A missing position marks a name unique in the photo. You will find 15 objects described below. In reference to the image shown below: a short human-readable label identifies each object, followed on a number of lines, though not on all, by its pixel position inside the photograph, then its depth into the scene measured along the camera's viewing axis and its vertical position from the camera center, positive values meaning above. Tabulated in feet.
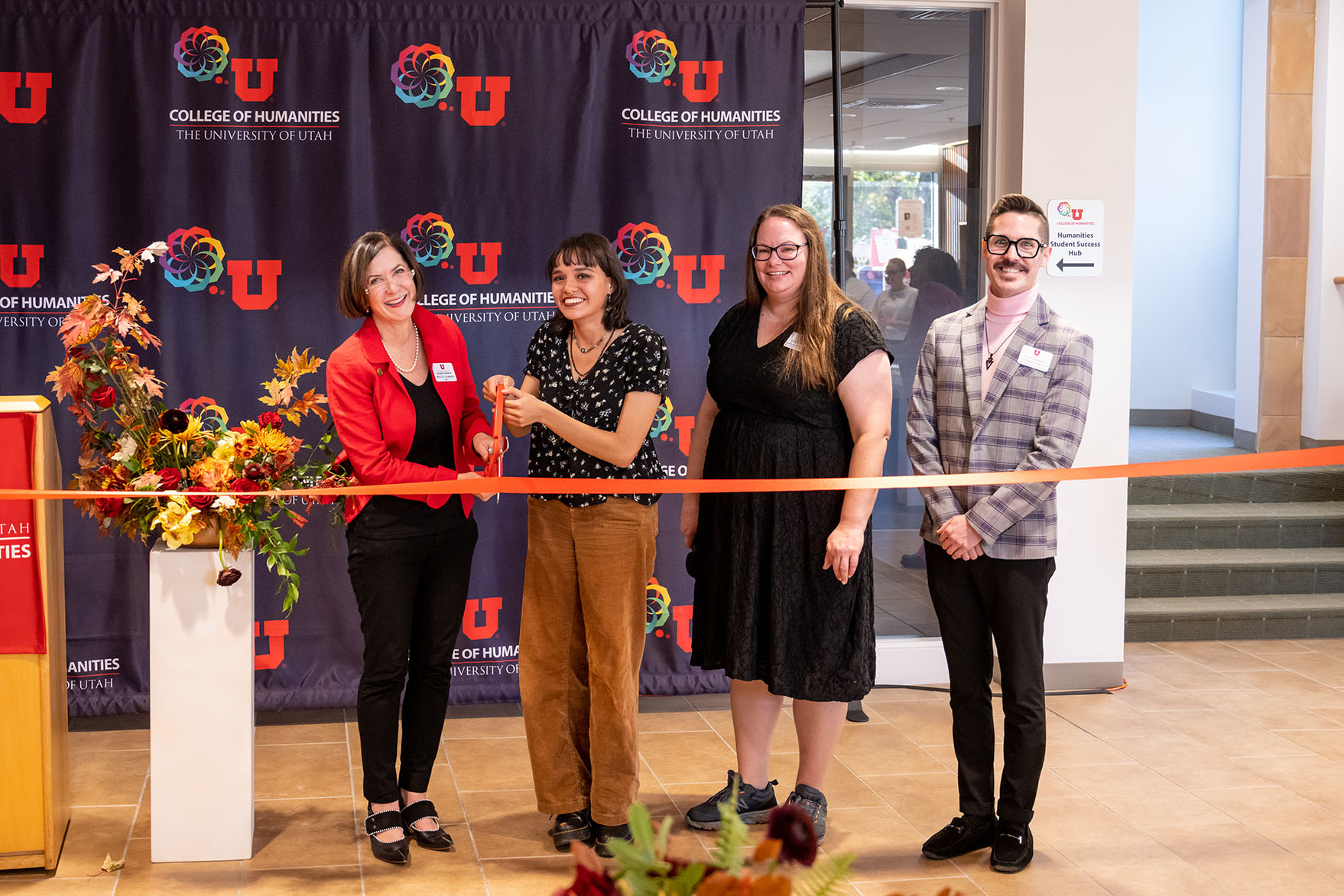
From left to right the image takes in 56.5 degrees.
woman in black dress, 10.29 -1.15
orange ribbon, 9.93 -1.21
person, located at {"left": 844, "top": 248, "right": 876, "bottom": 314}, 15.99 +0.56
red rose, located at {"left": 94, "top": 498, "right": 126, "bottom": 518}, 10.34 -1.41
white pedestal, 10.21 -3.01
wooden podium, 10.05 -3.15
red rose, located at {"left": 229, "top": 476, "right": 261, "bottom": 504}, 10.28 -1.24
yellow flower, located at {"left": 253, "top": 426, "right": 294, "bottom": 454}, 10.47 -0.89
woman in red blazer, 10.14 -1.48
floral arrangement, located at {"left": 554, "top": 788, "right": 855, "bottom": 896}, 3.19 -1.42
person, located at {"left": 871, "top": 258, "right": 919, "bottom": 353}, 16.05 +0.37
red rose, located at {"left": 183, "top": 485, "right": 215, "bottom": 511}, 10.25 -1.35
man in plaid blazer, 10.22 -1.38
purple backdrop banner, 13.52 +1.67
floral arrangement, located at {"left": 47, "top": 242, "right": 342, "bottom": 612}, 10.23 -0.99
